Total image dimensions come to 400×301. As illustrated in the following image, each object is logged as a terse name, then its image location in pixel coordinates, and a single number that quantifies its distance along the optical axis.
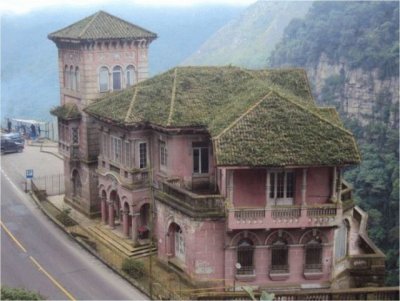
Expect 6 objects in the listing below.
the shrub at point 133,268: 31.02
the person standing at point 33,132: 63.69
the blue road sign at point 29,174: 44.59
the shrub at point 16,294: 18.52
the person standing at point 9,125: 65.05
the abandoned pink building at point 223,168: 28.47
